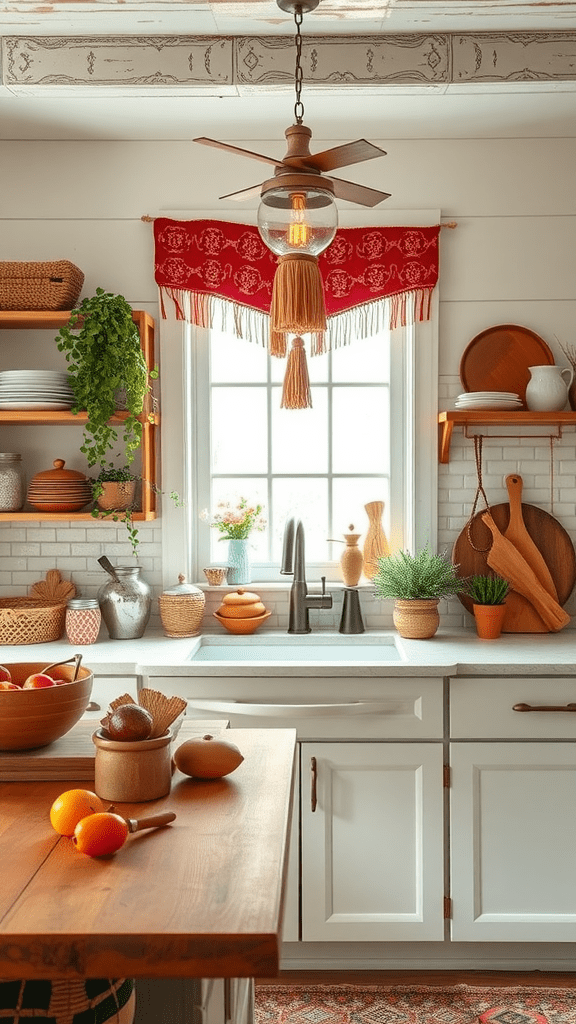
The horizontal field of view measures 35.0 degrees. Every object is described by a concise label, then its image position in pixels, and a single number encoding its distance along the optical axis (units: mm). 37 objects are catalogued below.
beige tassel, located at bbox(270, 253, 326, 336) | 2068
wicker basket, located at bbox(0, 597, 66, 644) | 3281
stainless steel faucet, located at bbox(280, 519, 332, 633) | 3475
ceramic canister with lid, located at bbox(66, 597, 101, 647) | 3316
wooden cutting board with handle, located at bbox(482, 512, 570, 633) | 3467
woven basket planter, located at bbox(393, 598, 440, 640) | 3326
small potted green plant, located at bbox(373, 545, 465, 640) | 3312
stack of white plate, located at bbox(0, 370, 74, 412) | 3230
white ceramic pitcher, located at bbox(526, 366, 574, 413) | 3422
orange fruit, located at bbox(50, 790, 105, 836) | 1460
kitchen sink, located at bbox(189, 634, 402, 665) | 3414
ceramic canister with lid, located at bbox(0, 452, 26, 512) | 3396
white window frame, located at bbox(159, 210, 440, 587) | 3568
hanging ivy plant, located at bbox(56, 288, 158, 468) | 3195
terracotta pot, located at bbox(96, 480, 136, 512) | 3359
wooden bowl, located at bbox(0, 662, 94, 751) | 1743
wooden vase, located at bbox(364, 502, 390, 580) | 3633
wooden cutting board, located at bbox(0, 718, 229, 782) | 1763
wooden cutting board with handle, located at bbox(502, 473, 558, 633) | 3504
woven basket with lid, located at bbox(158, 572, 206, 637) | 3428
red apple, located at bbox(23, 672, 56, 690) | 1813
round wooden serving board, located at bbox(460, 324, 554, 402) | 3566
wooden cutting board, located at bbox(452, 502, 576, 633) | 3559
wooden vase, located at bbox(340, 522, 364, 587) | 3574
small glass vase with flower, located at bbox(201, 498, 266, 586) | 3643
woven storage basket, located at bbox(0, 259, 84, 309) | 3275
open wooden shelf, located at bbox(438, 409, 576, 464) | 3326
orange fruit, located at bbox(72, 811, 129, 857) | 1381
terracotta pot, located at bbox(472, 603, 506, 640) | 3338
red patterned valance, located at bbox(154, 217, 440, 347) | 3545
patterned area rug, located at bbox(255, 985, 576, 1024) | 2746
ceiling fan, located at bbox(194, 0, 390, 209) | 1957
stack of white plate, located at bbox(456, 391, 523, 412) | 3357
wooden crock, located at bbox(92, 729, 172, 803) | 1596
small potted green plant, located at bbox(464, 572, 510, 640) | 3342
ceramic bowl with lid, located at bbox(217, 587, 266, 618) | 3500
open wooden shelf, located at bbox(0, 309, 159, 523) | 3262
